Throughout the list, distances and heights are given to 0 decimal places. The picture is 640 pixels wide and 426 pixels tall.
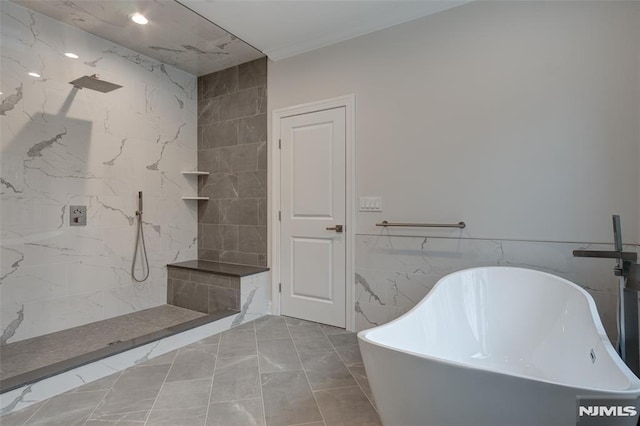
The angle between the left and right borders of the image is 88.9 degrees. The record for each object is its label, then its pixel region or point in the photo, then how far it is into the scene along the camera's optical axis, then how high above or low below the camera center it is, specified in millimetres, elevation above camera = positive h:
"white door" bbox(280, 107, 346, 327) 2914 -6
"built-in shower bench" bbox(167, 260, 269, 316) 3104 -716
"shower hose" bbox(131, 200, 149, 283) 3275 -405
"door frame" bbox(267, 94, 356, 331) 2840 +206
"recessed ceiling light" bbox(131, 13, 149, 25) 2670 +1643
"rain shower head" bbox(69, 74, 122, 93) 2566 +1089
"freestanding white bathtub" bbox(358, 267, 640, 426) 883 -539
